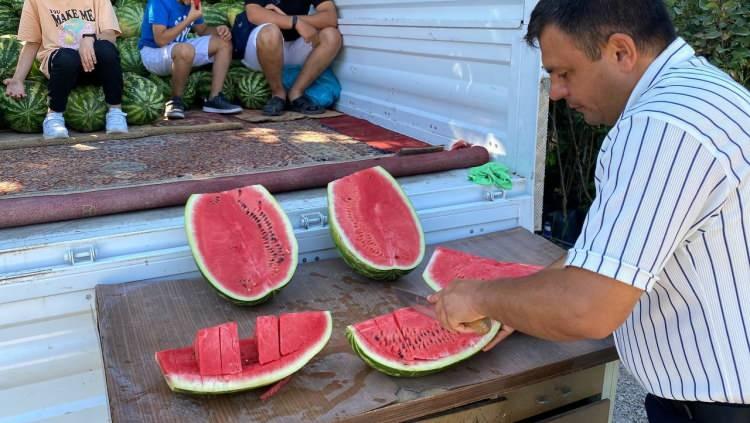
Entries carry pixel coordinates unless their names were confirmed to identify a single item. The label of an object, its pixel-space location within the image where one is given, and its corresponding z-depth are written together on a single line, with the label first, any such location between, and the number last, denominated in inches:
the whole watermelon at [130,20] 210.5
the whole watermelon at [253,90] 193.8
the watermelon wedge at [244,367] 64.9
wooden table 65.3
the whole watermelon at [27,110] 155.4
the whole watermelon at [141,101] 166.4
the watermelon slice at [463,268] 88.4
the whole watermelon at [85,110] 157.9
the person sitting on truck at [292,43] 180.4
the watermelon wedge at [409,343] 70.0
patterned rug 109.9
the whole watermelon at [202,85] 195.2
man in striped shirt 47.5
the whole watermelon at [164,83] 187.0
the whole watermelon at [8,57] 172.1
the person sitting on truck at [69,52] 153.5
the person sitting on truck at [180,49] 180.4
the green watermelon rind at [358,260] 90.5
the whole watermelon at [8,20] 199.3
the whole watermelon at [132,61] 195.0
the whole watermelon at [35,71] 170.1
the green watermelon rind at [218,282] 83.3
